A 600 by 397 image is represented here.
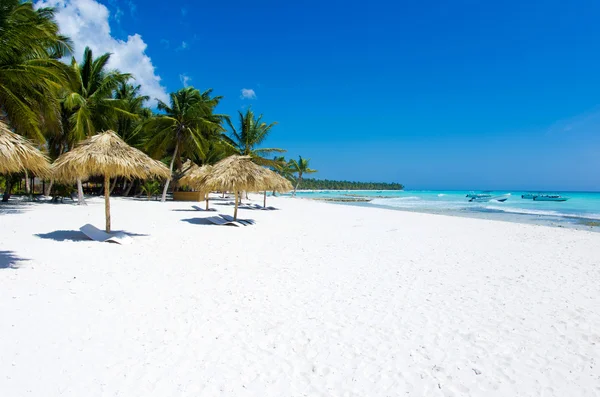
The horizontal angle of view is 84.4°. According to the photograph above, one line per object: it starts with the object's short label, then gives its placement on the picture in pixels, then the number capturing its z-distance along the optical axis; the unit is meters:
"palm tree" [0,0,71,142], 8.88
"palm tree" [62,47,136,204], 14.17
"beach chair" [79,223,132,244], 6.57
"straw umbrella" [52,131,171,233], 6.88
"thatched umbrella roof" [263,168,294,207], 11.74
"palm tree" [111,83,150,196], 20.53
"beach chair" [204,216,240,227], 9.95
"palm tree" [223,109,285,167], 22.09
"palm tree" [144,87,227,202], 18.97
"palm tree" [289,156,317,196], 44.47
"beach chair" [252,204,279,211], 17.30
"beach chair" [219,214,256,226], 10.35
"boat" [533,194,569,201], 41.97
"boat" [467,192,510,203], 43.10
